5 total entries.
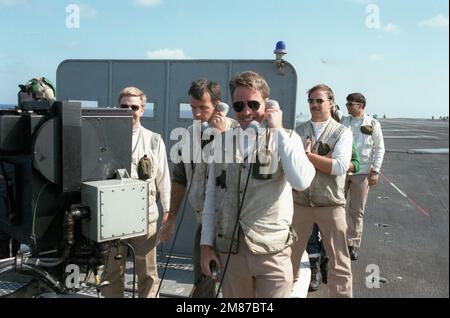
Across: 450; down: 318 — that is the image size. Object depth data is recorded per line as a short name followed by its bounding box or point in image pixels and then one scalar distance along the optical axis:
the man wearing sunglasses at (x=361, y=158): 5.49
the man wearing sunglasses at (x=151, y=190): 3.20
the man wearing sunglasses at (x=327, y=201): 3.40
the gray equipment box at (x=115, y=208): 2.06
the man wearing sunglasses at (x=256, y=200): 2.15
